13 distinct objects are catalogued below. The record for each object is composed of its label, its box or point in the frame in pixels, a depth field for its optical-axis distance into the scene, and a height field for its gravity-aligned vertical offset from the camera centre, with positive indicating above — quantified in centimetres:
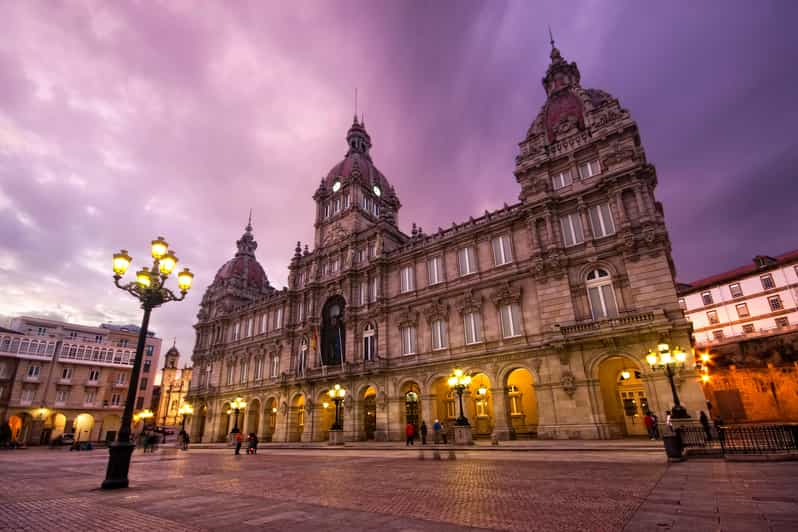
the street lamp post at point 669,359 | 1598 +158
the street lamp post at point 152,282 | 1118 +416
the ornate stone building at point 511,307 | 2294 +705
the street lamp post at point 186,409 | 4731 +89
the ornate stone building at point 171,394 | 9469 +549
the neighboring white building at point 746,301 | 4400 +1102
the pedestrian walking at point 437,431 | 2512 -149
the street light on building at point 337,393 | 2992 +129
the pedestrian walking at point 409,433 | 2546 -157
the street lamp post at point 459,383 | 2286 +126
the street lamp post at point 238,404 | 3722 +101
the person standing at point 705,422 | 1639 -114
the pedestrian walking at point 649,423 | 1984 -124
